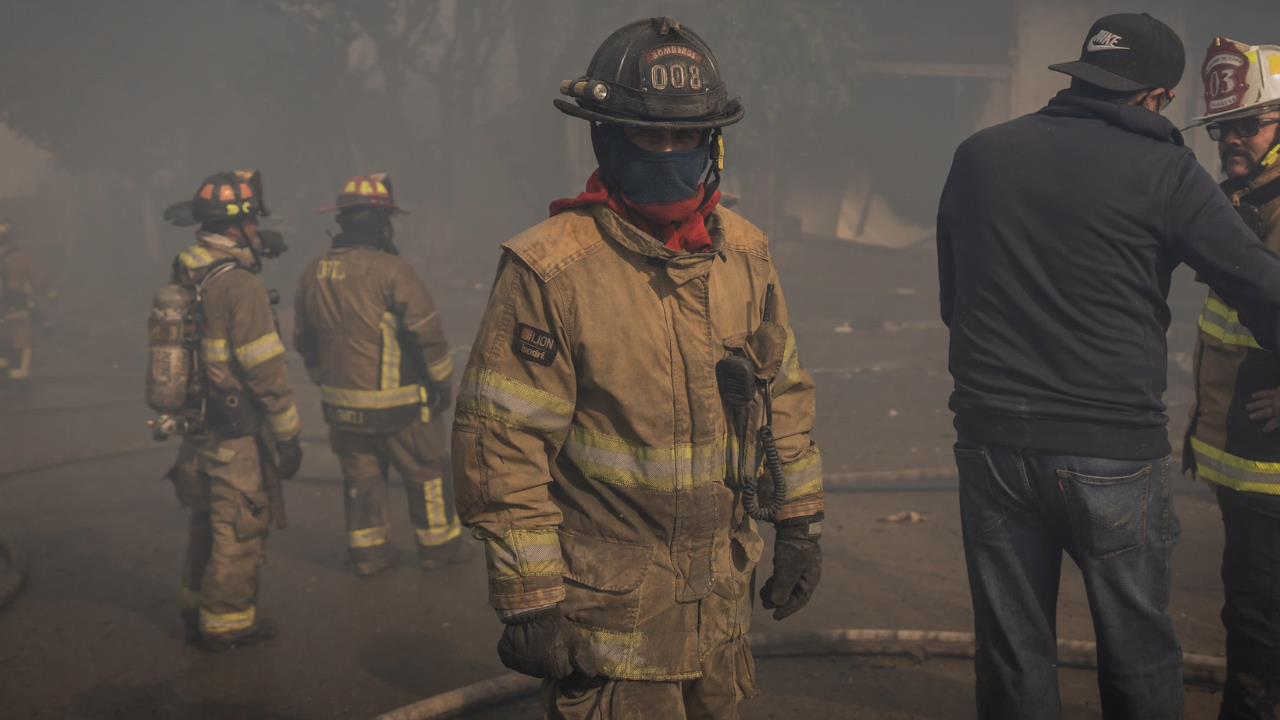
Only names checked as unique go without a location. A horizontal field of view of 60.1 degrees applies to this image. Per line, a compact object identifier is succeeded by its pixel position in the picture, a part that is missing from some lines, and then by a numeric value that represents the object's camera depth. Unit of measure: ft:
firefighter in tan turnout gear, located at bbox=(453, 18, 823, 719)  8.61
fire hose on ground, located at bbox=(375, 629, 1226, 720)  14.15
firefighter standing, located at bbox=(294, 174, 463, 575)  22.21
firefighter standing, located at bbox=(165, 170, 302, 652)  18.69
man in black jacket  9.70
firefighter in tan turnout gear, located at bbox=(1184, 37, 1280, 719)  11.53
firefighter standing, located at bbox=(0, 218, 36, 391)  43.73
